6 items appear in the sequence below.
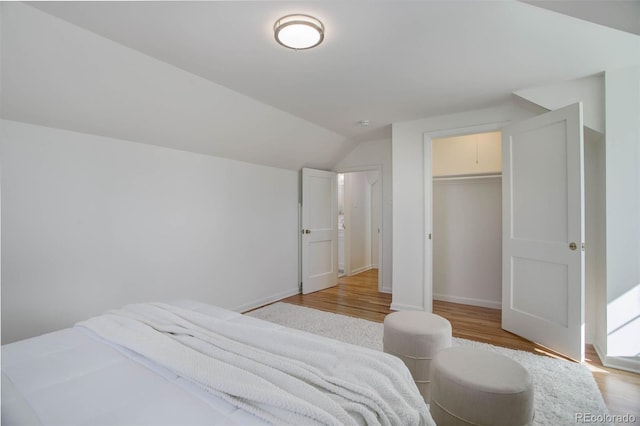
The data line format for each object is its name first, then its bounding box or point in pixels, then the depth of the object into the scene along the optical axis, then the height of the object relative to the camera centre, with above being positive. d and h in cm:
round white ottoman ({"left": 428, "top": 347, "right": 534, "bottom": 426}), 126 -79
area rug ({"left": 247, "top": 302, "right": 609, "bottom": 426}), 178 -120
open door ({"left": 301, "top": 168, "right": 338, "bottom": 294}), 462 -26
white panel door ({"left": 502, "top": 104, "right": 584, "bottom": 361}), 241 -16
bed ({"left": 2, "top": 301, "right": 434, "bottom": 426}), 89 -60
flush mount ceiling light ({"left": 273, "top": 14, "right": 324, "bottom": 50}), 174 +112
